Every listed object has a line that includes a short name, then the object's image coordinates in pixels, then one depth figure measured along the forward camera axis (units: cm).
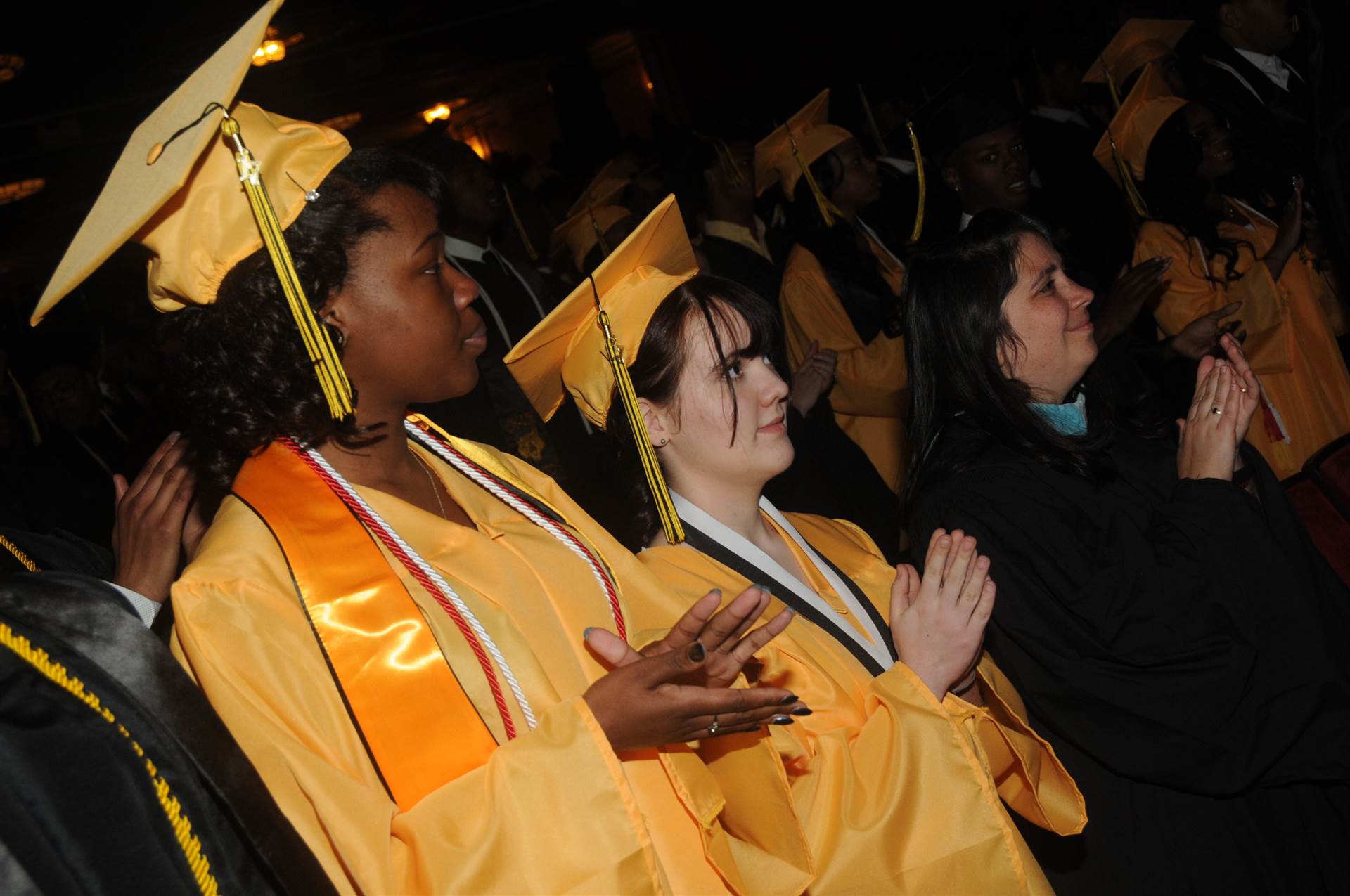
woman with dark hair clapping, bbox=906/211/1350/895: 202
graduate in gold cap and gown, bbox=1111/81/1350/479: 377
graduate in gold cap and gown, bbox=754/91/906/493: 434
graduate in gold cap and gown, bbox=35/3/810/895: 130
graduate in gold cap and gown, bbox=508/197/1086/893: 166
